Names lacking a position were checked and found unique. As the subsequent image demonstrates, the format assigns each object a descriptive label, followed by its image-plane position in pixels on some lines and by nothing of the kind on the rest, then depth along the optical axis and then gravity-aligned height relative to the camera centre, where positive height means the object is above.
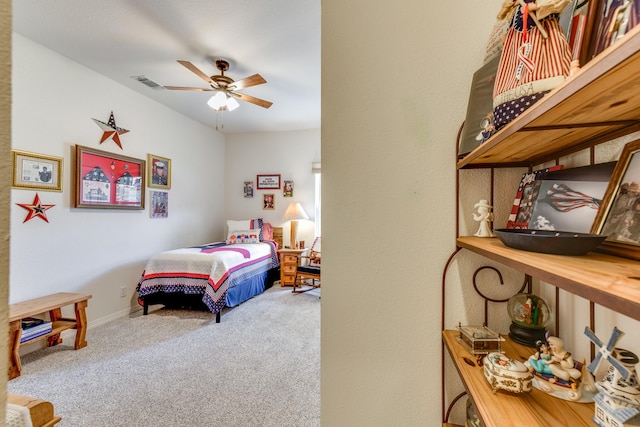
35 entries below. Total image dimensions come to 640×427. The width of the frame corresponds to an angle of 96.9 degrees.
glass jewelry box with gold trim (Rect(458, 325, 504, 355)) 0.81 -0.37
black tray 0.47 -0.05
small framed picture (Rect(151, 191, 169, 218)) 3.87 +0.11
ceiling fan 2.67 +1.23
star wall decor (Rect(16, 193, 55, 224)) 2.47 +0.03
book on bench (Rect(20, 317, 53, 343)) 2.20 -0.94
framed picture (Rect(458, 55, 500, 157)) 0.82 +0.31
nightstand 4.55 -0.84
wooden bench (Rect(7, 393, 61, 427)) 1.09 -0.78
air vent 3.18 +1.51
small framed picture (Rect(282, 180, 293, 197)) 5.21 +0.43
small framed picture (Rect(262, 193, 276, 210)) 5.29 +0.21
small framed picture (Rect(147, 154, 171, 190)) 3.80 +0.56
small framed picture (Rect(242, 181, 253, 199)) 5.42 +0.44
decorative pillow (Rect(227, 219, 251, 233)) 4.97 -0.23
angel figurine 0.89 -0.01
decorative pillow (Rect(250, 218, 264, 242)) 4.95 -0.21
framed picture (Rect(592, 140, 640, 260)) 0.48 +0.01
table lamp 4.89 -0.07
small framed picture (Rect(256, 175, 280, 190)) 5.29 +0.57
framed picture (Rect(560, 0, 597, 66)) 0.54 +0.39
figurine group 0.60 -0.34
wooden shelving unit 0.32 +0.15
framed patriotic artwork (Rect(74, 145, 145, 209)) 2.90 +0.36
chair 4.09 -0.84
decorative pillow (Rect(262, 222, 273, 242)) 4.97 -0.36
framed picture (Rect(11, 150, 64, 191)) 2.39 +0.36
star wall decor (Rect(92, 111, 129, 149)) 3.14 +0.93
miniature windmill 0.44 -0.28
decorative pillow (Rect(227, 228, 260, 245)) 4.63 -0.41
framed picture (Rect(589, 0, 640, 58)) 0.43 +0.32
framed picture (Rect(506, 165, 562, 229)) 0.79 +0.04
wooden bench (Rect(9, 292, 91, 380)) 2.07 -0.90
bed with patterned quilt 3.15 -0.78
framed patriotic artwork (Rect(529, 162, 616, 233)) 0.60 +0.04
